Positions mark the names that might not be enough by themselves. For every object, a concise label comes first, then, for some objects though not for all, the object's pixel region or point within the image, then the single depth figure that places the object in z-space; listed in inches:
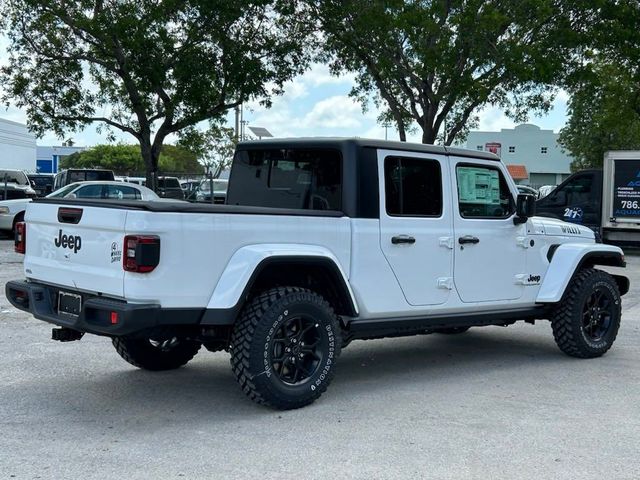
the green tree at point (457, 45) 773.3
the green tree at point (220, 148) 2358.3
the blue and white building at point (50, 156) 3471.5
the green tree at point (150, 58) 807.1
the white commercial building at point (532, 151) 2925.7
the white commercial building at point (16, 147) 2637.8
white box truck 749.9
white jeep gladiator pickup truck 192.2
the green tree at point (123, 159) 3336.6
